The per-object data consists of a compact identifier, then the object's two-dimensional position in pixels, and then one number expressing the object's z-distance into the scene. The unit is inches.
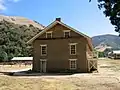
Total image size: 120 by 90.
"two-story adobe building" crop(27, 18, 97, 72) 666.6
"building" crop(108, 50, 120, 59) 2048.2
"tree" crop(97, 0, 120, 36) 281.2
